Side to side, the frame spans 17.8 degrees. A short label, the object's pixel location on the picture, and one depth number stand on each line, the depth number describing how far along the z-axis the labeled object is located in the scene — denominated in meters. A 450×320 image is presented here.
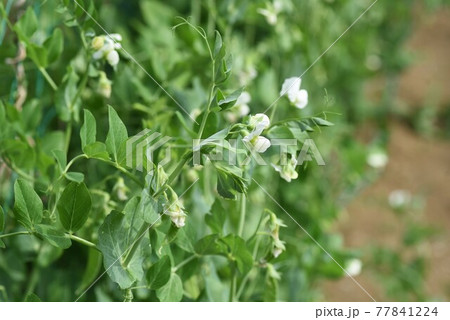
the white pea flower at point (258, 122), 1.05
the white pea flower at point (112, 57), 1.19
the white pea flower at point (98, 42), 1.19
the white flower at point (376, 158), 2.14
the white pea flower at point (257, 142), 1.05
